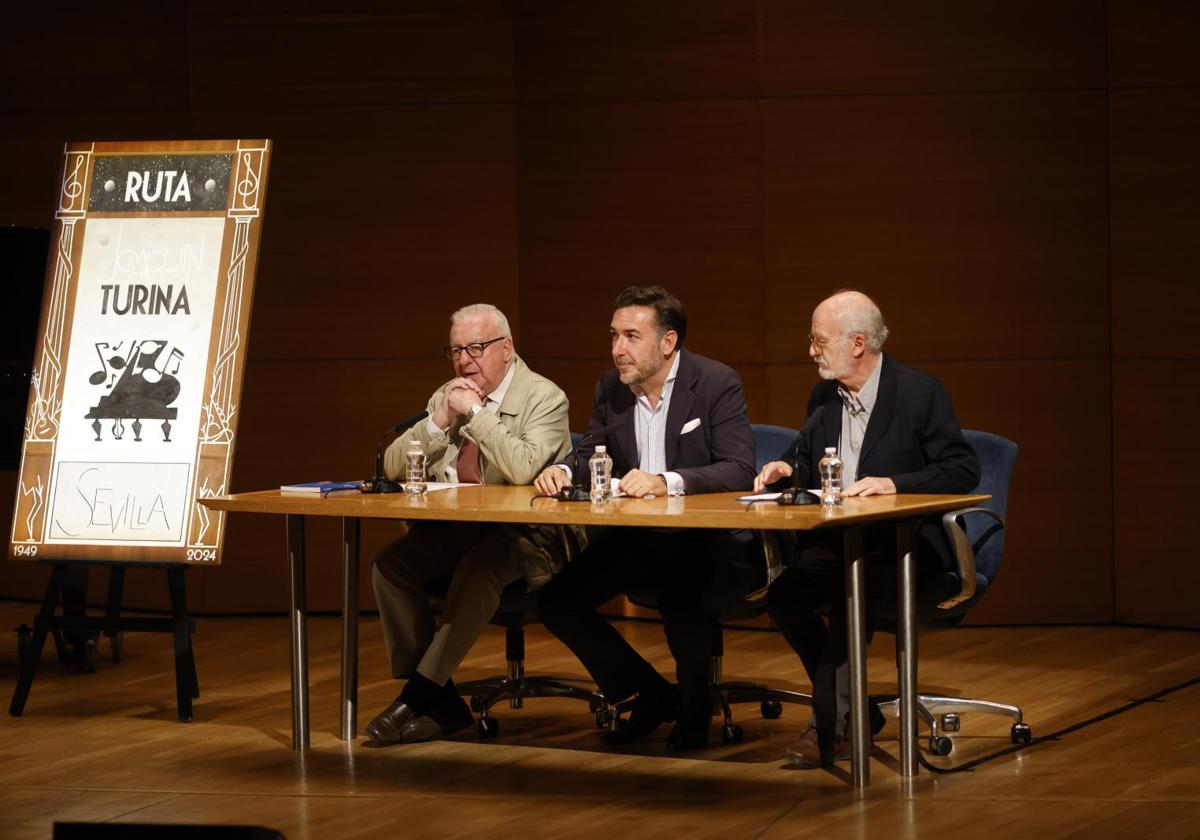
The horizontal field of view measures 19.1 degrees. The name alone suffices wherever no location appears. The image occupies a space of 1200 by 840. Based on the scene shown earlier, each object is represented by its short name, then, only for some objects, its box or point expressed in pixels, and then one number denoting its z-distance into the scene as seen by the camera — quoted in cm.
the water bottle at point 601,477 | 947
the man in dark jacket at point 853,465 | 943
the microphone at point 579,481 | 958
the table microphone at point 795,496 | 904
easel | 1117
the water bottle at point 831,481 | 899
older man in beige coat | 1016
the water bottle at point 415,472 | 1010
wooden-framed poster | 1121
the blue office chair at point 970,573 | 945
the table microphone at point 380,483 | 1016
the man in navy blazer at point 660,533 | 991
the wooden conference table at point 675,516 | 866
